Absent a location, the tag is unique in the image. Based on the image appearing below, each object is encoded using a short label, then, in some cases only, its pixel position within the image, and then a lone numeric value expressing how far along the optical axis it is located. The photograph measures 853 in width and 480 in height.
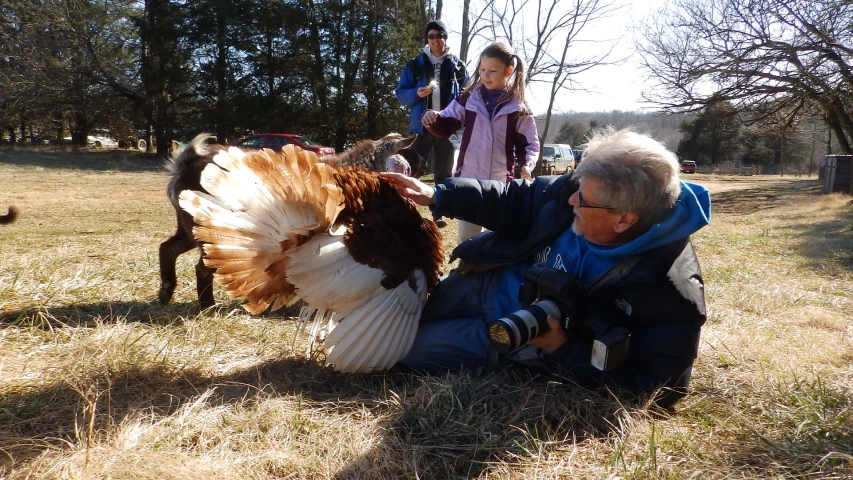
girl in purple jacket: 3.83
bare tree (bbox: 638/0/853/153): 11.63
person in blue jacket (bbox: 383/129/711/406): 2.09
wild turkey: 2.14
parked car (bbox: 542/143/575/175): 28.50
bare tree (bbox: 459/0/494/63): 17.58
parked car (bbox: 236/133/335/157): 18.36
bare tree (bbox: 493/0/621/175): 19.91
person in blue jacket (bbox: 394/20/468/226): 5.10
